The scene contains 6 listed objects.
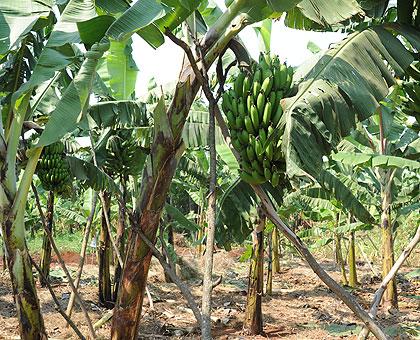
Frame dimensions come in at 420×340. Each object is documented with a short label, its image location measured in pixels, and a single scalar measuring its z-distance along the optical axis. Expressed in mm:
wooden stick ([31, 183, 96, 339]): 3282
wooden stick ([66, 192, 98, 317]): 5005
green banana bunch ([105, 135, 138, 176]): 5715
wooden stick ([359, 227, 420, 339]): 2950
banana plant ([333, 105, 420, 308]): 4684
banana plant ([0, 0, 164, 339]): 2316
